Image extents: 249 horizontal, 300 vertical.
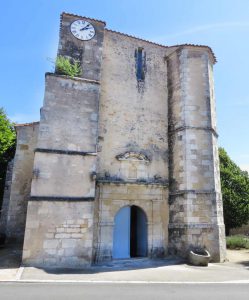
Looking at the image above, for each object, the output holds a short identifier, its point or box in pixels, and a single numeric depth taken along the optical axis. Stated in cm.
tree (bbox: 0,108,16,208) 1482
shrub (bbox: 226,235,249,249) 1508
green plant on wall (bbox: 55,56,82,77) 1089
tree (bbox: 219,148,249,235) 1861
